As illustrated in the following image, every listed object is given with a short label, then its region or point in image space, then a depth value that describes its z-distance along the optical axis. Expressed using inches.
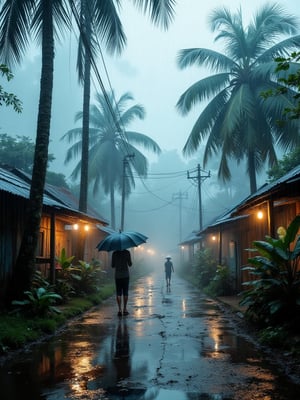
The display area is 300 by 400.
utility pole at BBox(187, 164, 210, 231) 1441.7
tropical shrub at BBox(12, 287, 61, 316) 369.4
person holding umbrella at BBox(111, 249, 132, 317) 444.1
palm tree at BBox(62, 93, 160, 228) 1504.7
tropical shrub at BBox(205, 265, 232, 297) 639.8
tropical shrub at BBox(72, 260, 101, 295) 607.2
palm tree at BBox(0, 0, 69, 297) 397.4
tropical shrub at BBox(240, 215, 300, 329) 297.1
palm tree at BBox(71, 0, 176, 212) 474.3
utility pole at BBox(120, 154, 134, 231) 1247.8
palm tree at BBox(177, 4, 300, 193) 775.7
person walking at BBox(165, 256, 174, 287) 857.4
